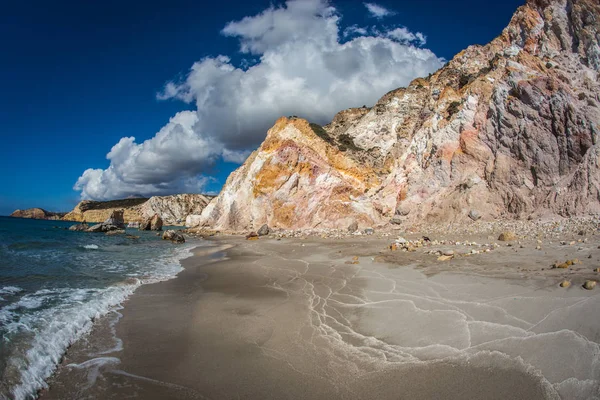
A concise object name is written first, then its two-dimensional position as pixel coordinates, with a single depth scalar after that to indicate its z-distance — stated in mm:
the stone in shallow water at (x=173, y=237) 24781
